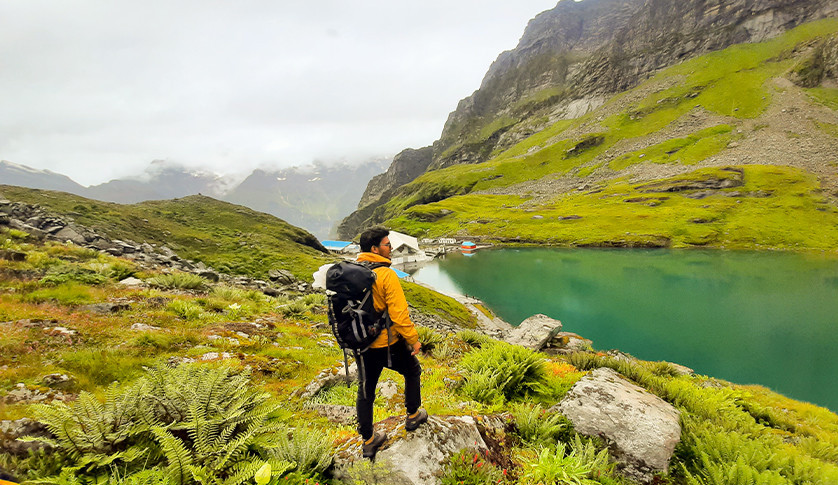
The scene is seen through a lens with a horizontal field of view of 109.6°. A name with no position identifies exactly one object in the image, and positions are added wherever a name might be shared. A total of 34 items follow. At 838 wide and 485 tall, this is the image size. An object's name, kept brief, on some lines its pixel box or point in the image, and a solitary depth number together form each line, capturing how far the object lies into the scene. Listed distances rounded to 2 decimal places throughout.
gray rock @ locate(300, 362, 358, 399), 7.29
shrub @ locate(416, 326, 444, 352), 12.04
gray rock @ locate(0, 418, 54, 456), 3.49
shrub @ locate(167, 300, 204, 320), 10.84
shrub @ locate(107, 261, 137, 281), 13.56
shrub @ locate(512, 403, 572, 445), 5.13
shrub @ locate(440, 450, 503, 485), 3.99
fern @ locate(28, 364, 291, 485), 3.41
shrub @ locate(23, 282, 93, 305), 9.25
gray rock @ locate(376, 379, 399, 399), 7.53
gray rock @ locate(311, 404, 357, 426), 6.04
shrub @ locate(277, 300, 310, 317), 14.73
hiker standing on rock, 4.55
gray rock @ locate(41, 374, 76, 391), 5.30
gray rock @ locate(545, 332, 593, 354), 16.08
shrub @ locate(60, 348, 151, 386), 5.89
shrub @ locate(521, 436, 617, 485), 4.11
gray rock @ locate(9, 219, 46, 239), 16.82
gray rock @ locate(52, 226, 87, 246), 18.30
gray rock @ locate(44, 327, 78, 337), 7.14
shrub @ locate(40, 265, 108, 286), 10.76
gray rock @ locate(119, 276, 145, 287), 13.12
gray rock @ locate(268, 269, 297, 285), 23.27
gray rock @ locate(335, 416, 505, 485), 4.04
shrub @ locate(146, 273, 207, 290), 13.82
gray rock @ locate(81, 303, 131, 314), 9.49
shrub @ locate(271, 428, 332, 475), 3.98
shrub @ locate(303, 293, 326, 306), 17.48
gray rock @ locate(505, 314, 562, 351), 15.39
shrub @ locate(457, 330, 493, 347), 13.37
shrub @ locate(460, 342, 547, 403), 7.13
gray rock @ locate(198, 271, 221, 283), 19.27
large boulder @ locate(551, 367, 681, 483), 4.85
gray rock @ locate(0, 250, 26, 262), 12.30
